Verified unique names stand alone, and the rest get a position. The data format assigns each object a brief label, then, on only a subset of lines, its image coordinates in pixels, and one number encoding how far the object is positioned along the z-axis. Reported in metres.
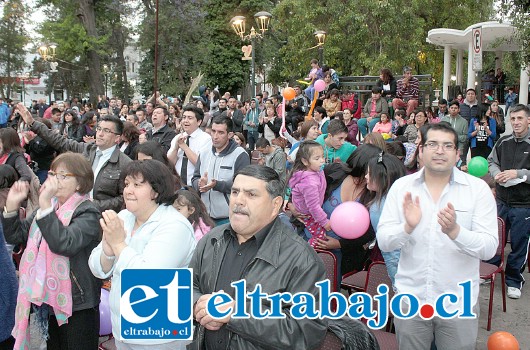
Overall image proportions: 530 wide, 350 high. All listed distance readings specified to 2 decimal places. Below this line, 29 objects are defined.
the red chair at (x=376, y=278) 4.25
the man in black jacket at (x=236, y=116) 14.95
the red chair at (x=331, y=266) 4.28
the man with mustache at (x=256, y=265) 2.43
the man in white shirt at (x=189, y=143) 6.35
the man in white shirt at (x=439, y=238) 3.13
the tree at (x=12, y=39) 34.66
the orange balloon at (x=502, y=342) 4.03
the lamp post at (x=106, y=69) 33.81
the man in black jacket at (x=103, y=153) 5.00
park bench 15.55
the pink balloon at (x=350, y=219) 4.07
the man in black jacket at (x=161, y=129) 7.40
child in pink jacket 4.77
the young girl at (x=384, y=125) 10.92
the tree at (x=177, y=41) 29.89
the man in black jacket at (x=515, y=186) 5.47
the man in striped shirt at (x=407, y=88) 12.61
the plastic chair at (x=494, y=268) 4.93
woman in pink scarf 3.41
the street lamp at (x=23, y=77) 41.62
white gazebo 16.83
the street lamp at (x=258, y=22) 15.28
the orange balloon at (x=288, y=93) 11.04
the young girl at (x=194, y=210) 4.18
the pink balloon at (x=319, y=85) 13.18
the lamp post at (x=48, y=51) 24.59
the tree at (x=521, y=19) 9.46
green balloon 6.34
